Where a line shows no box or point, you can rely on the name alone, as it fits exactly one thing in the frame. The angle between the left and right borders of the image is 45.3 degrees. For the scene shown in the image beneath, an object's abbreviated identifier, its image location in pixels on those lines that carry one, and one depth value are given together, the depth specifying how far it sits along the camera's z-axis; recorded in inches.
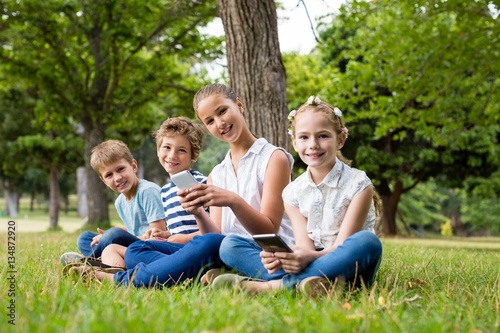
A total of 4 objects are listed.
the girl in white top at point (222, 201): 141.1
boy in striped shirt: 175.5
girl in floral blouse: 123.9
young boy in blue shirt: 184.9
